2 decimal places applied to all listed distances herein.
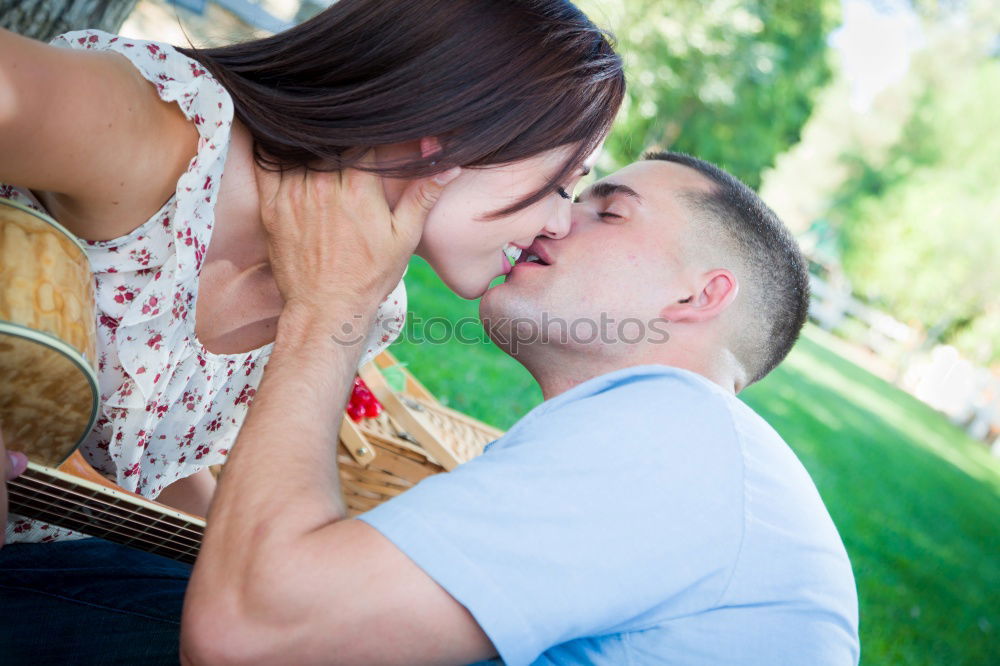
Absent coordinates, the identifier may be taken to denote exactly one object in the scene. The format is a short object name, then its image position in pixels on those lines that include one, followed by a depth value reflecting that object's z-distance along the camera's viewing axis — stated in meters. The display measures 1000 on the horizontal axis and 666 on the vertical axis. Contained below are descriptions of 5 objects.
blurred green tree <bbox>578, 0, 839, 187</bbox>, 12.63
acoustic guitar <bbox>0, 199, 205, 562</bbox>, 0.81
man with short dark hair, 0.78
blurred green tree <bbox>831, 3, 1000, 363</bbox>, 20.36
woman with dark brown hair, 0.86
